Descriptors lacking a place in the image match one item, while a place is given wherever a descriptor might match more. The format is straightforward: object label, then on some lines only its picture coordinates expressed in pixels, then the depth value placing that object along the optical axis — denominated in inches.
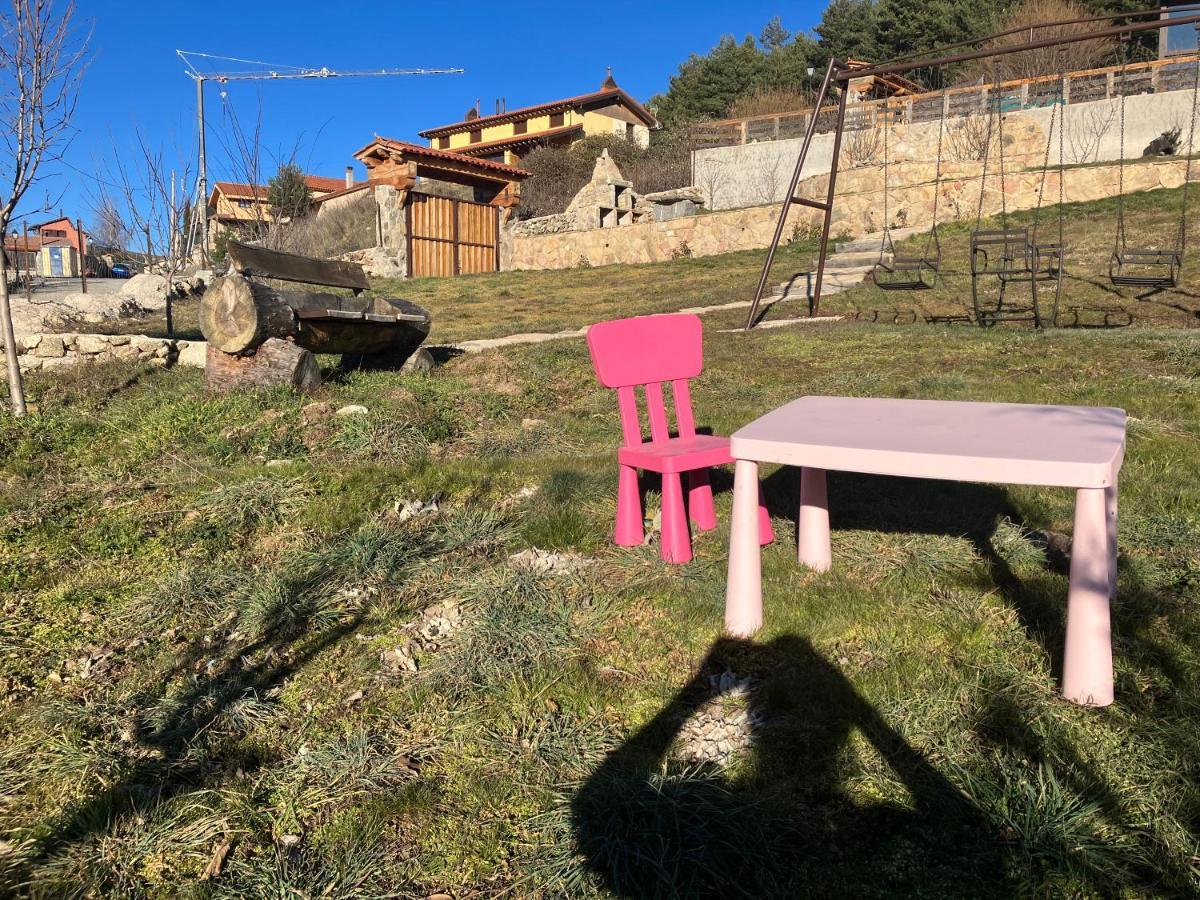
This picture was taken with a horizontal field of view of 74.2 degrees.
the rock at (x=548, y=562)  121.6
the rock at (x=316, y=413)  206.1
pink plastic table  76.0
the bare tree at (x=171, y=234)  488.2
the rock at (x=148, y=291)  534.0
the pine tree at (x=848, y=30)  1395.2
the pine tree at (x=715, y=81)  1453.0
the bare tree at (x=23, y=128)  214.1
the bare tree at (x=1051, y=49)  924.0
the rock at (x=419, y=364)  281.4
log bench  230.7
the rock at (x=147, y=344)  305.1
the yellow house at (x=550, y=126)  1363.2
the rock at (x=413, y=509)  148.3
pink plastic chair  120.0
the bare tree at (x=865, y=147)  753.0
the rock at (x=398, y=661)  96.7
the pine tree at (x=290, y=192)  860.6
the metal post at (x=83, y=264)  634.8
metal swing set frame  246.2
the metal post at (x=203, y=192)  558.3
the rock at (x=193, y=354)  306.4
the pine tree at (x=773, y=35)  1728.5
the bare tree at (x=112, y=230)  569.9
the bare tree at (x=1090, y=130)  794.8
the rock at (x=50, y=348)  300.7
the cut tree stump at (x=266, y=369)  232.8
